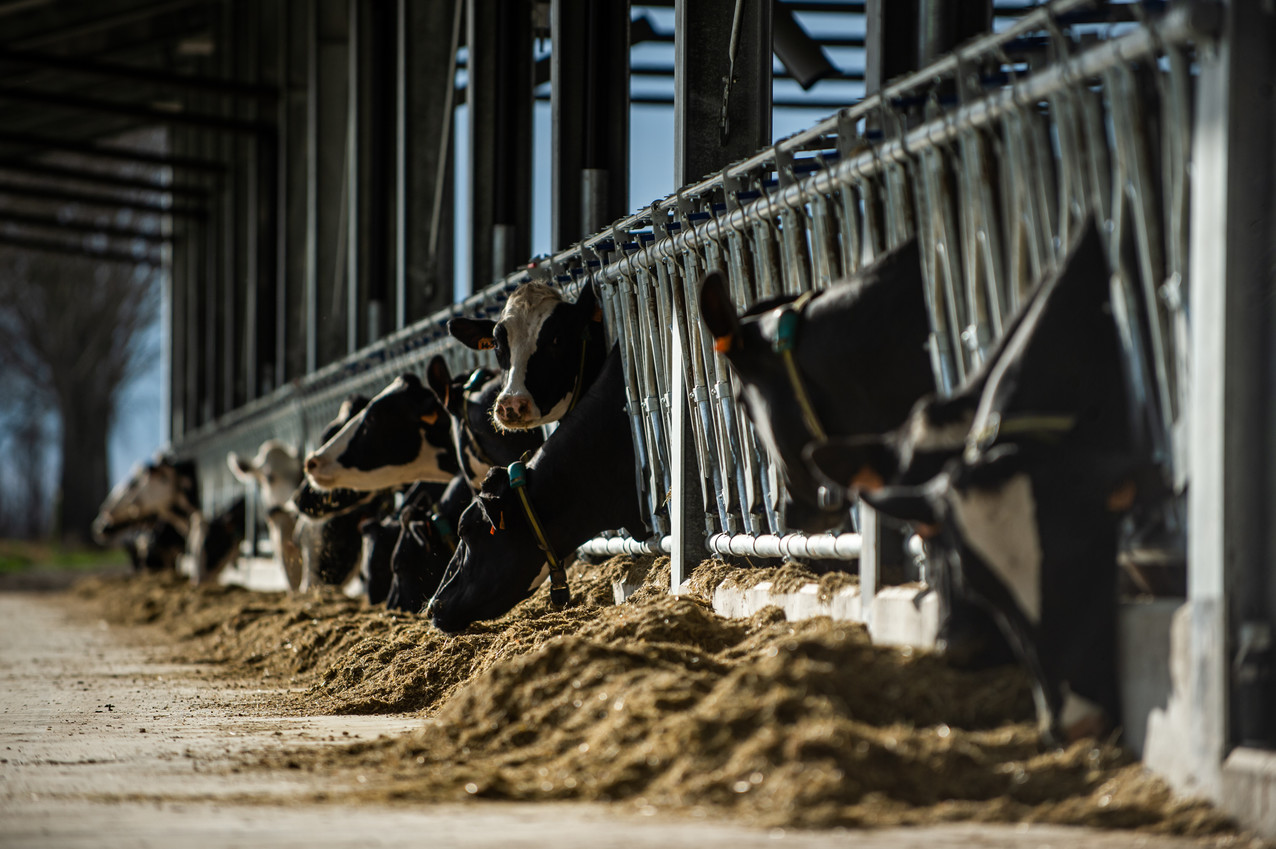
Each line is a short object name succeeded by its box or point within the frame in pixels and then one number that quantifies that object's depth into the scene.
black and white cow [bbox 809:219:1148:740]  7.44
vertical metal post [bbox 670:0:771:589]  14.98
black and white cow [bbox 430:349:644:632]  14.25
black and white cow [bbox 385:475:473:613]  17.41
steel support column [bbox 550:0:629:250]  19.56
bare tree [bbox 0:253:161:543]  96.00
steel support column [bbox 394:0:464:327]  29.08
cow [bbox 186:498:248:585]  33.91
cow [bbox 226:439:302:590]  26.87
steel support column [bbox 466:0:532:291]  24.03
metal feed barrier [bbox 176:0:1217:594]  7.65
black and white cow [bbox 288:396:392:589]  20.47
